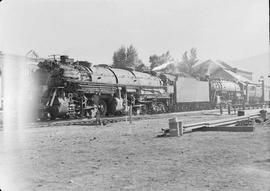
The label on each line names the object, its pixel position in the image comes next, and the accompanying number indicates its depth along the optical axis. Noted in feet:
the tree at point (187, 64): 264.11
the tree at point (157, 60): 235.91
